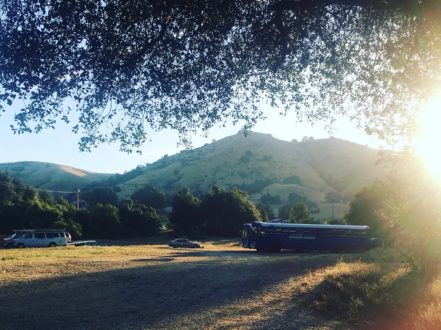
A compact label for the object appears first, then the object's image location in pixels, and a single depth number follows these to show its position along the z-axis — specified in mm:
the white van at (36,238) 61250
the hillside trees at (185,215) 101681
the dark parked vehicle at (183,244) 67562
